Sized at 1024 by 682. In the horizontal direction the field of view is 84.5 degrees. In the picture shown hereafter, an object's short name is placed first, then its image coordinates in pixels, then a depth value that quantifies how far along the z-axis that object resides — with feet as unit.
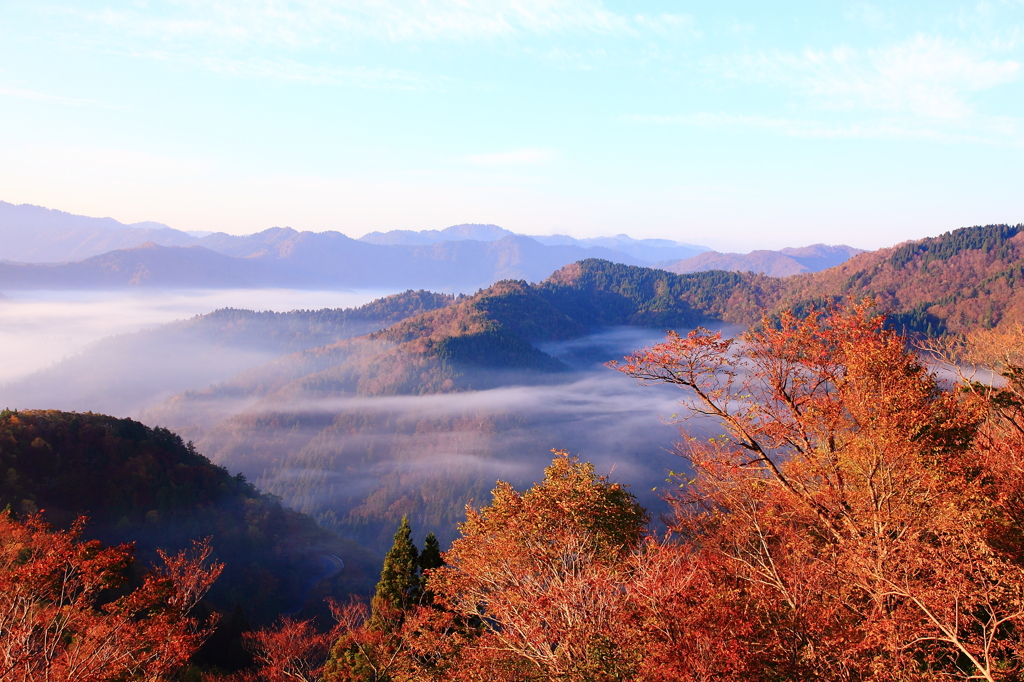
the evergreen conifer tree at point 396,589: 96.02
